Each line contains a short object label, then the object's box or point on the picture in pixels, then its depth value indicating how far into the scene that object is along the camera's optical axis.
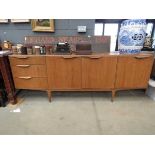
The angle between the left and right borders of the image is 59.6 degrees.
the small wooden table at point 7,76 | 1.96
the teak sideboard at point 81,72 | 1.98
